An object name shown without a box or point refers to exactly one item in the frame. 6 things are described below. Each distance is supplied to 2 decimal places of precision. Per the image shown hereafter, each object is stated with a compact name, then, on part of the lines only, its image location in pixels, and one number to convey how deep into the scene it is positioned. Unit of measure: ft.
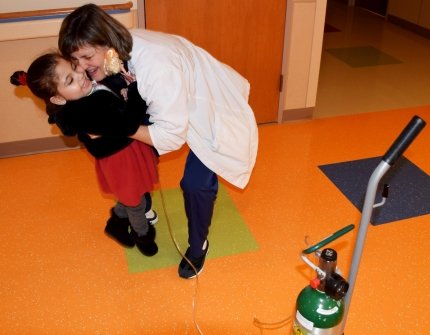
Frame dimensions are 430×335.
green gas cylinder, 4.25
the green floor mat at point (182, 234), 6.70
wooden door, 8.74
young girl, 4.68
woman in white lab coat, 4.59
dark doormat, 7.52
